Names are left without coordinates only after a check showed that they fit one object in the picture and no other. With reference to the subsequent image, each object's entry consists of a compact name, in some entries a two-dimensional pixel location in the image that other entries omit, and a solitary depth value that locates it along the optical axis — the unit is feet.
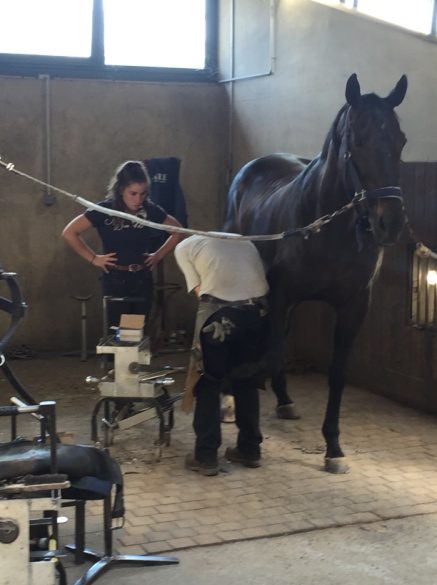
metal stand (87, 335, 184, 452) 12.48
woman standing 13.48
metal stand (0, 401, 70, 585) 7.19
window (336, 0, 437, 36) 15.10
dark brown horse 11.07
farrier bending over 11.51
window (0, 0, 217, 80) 20.40
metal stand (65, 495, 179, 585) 8.50
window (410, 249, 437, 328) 15.24
